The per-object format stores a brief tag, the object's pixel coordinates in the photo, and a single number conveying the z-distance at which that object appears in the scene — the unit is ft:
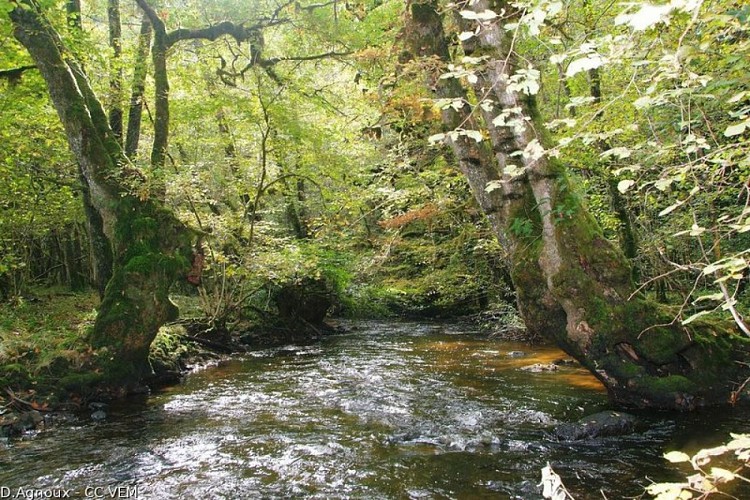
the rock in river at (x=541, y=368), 33.09
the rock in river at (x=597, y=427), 20.72
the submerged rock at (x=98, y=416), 25.42
